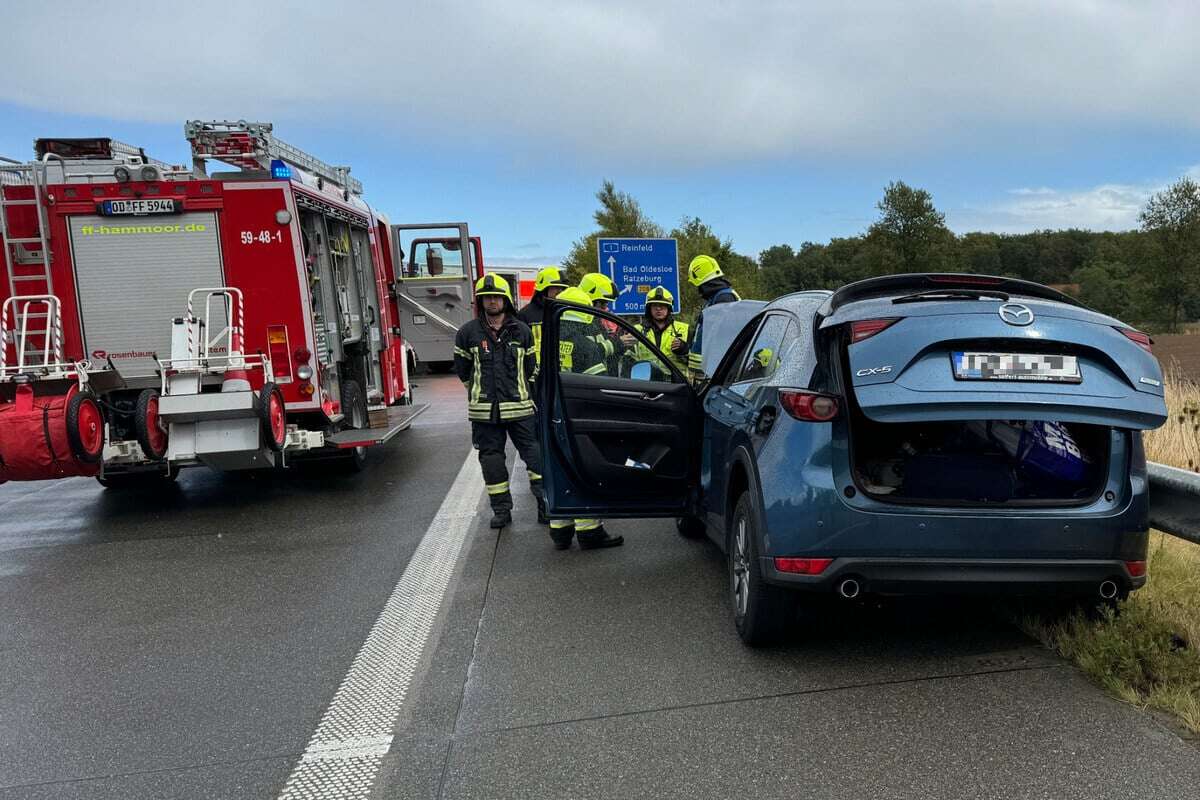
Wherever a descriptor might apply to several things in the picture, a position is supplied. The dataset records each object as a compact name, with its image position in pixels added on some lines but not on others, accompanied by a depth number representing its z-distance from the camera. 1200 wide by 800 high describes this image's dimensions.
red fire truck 6.95
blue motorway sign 19.05
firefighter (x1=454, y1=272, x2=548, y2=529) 6.64
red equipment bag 6.34
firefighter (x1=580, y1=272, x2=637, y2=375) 5.70
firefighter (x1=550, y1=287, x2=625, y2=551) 5.91
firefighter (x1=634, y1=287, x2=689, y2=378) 7.82
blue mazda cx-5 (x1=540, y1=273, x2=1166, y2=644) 3.35
